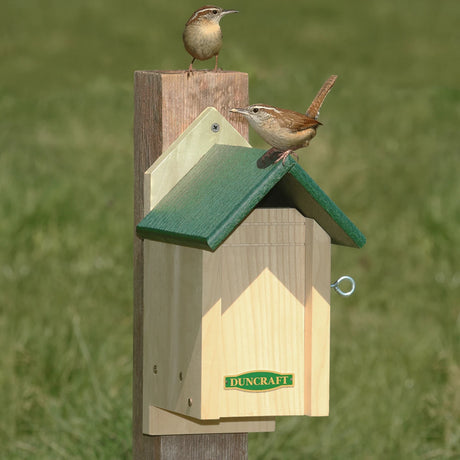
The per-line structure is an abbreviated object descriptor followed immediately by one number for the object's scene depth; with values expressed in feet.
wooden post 27.04
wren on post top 28.60
